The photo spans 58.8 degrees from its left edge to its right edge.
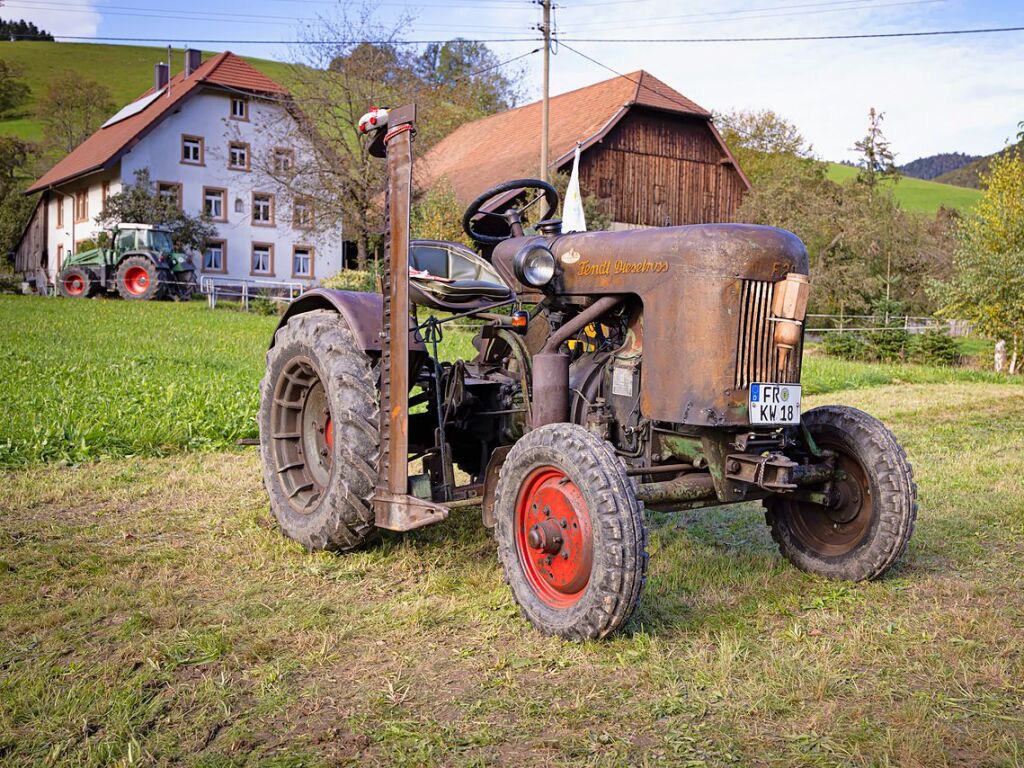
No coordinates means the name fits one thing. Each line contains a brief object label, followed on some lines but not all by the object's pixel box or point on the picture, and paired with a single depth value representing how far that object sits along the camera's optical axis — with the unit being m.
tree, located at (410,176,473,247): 23.77
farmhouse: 33.78
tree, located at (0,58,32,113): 67.00
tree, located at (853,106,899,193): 44.91
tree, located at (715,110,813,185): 42.91
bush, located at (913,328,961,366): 20.30
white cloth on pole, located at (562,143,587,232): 5.24
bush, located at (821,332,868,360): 20.72
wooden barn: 27.66
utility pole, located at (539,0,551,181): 19.28
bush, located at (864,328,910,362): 20.48
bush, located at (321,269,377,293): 25.27
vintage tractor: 3.67
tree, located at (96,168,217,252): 31.98
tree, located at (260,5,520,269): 29.23
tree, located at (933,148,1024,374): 19.23
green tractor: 25.33
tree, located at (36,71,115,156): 54.69
